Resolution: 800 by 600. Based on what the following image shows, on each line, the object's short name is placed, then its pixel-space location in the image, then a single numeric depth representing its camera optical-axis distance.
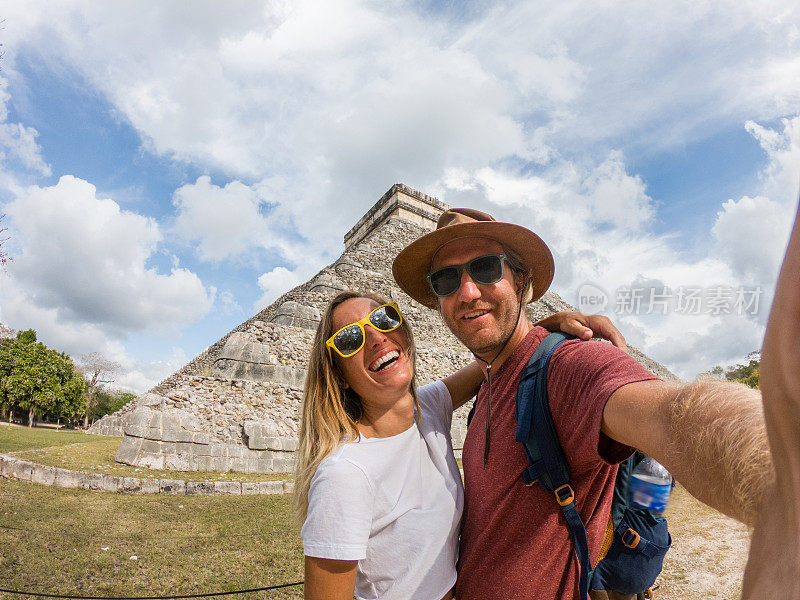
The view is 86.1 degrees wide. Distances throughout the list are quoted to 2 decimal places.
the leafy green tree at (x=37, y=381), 24.41
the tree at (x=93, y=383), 35.28
